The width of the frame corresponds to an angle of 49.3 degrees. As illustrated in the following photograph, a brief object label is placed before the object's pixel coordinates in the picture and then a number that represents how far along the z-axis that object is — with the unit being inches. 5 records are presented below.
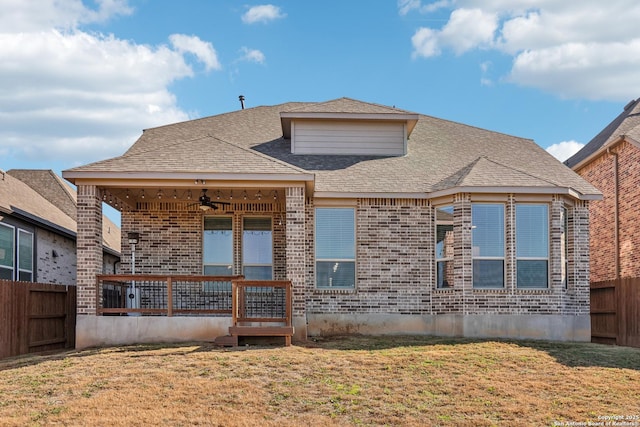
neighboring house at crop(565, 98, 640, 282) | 768.9
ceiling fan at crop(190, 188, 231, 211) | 622.8
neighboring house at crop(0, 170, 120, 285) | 658.8
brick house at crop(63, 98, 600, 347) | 578.2
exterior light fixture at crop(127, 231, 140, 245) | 663.1
